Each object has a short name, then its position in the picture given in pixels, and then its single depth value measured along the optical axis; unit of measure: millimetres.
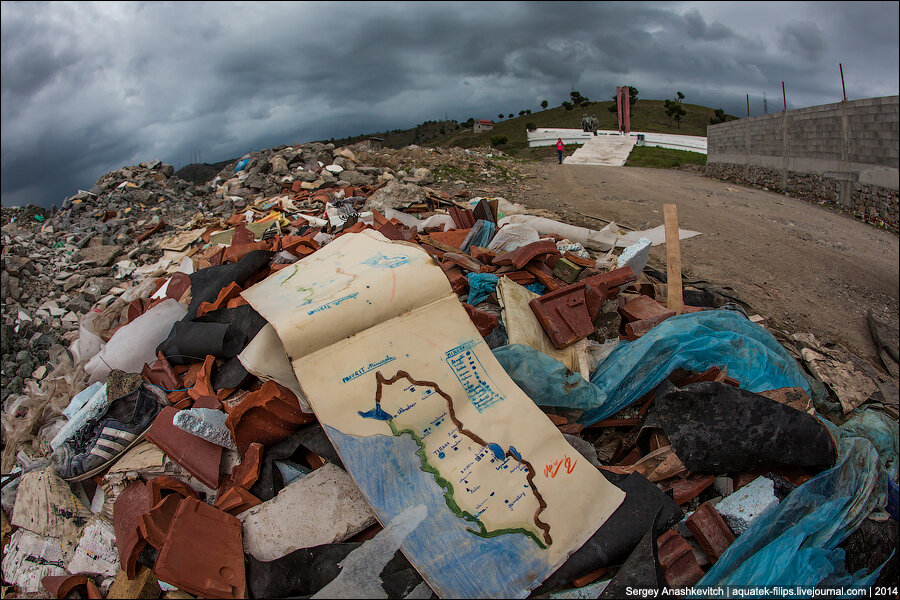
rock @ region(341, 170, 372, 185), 9094
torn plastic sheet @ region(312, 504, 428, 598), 1824
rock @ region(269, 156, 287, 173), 10102
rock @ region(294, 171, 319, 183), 9258
